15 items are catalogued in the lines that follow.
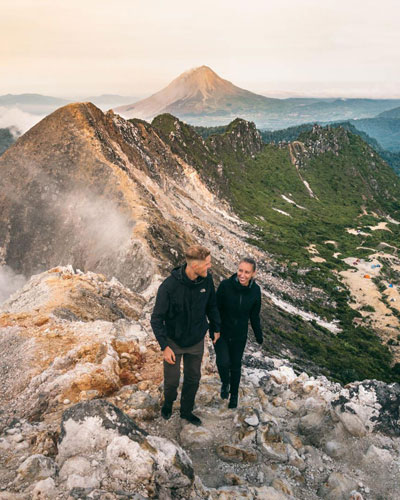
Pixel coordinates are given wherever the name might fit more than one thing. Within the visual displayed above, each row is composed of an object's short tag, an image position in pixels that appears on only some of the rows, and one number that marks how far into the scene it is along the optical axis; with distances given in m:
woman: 6.47
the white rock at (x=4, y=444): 5.11
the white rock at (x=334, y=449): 6.66
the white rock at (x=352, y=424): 7.12
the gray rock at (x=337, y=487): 5.62
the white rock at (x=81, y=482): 4.09
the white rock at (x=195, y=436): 6.10
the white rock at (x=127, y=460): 4.34
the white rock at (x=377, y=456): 6.43
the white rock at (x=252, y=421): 6.57
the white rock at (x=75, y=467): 4.32
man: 5.46
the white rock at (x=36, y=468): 4.37
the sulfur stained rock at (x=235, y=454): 5.97
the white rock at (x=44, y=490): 3.92
